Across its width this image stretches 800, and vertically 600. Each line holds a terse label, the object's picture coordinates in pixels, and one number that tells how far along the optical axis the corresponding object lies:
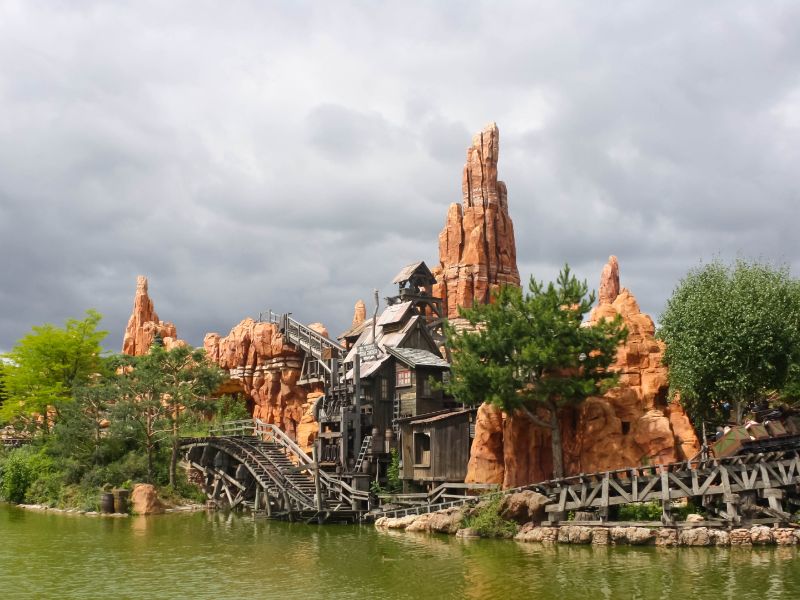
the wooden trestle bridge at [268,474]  40.50
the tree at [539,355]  34.56
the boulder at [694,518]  29.50
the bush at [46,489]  49.06
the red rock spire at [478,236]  106.56
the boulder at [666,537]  28.39
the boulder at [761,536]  27.38
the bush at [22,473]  51.53
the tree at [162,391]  48.28
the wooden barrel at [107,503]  44.09
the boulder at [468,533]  32.56
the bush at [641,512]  31.77
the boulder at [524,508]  32.44
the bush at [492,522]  32.12
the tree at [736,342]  35.53
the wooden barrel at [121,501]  44.38
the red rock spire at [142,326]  101.06
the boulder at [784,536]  27.03
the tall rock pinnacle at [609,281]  107.19
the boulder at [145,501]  44.38
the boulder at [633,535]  28.92
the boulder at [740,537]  27.45
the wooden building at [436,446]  39.62
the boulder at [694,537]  27.92
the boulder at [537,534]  30.77
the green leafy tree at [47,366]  57.75
